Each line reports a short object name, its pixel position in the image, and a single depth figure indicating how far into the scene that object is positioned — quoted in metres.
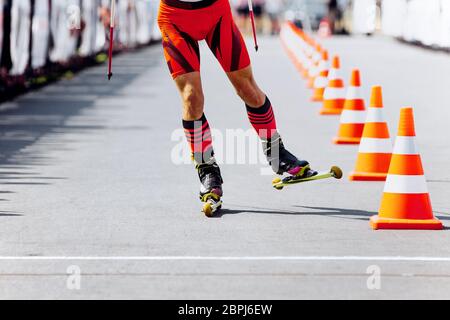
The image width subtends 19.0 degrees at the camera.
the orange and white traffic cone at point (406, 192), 8.27
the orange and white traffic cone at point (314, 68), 23.60
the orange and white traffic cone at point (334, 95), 17.67
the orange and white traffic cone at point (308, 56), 26.10
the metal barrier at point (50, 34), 20.52
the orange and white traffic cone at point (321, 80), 20.33
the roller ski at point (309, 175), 9.36
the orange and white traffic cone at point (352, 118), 13.59
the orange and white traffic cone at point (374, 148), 10.86
